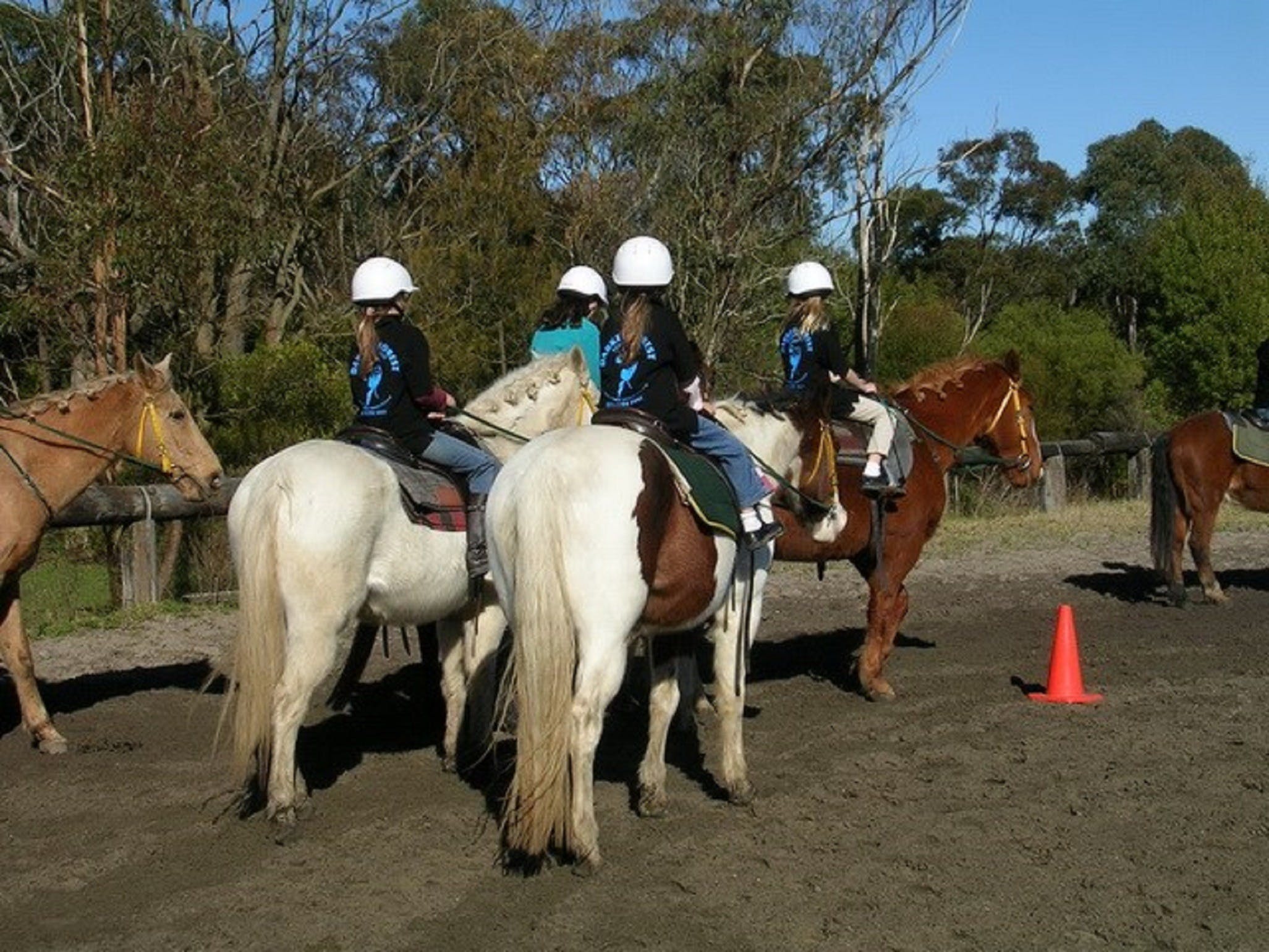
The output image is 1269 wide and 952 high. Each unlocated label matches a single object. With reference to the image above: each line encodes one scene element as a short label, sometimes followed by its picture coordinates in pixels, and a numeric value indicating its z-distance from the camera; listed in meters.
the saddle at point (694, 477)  6.33
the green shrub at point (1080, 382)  35.84
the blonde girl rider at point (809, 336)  8.62
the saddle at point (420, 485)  7.11
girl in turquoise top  8.83
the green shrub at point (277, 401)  16.36
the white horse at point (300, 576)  6.49
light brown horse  8.12
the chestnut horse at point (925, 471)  9.33
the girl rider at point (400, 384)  7.25
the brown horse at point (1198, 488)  13.11
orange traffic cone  9.08
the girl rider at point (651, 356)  6.49
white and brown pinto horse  5.75
